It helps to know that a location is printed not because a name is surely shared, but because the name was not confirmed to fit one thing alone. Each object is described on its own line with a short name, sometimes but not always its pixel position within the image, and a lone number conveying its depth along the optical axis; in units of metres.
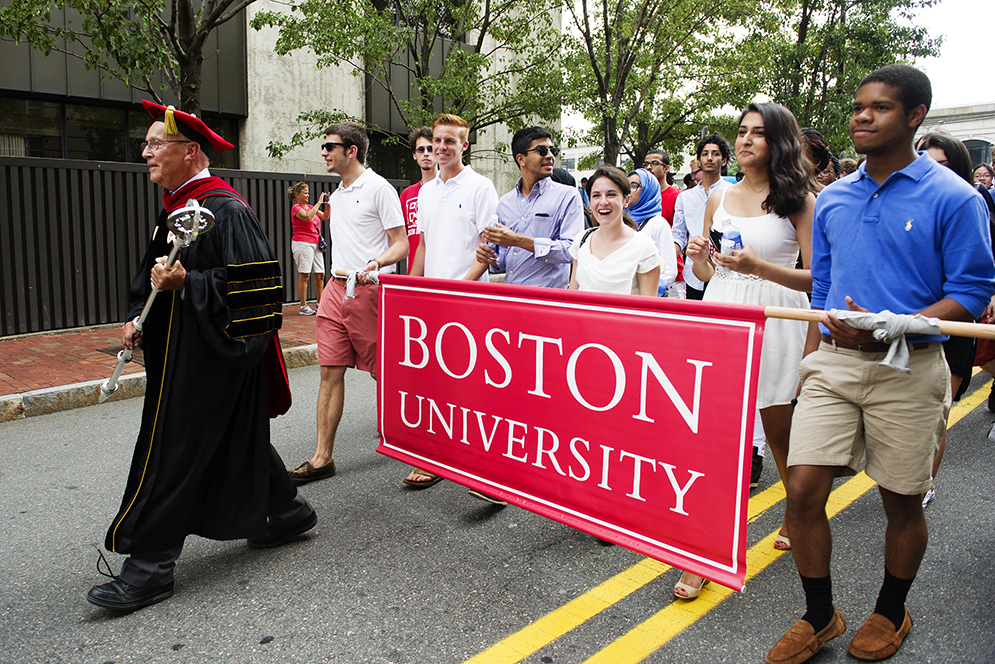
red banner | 2.53
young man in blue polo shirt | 2.51
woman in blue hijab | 5.46
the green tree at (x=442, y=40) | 11.23
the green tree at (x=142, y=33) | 7.32
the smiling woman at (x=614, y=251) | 3.76
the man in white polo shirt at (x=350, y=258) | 4.64
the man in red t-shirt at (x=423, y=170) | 5.97
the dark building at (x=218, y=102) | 11.82
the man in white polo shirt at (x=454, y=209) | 4.63
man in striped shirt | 4.45
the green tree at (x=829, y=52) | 18.95
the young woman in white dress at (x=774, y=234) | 3.42
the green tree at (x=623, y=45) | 14.61
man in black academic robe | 3.04
